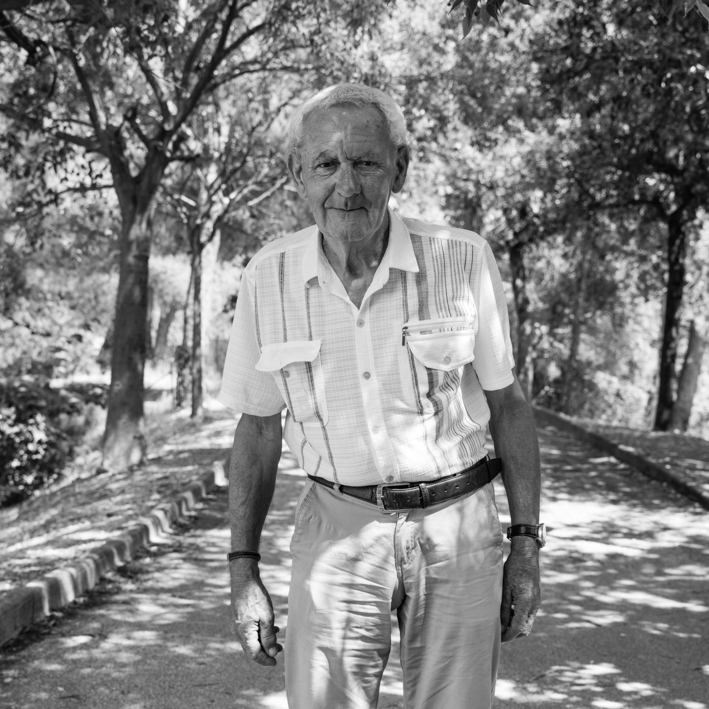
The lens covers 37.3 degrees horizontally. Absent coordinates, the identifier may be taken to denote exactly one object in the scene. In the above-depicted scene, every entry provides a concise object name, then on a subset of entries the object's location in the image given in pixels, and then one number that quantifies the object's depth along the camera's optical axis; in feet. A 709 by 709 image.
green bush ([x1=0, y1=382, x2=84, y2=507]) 46.06
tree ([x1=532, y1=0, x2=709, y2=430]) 38.81
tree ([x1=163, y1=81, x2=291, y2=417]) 64.34
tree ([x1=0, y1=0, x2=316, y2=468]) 38.09
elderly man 8.82
